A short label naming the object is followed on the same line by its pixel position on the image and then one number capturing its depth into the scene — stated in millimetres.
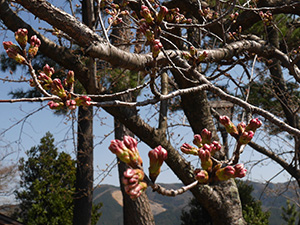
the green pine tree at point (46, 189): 7945
